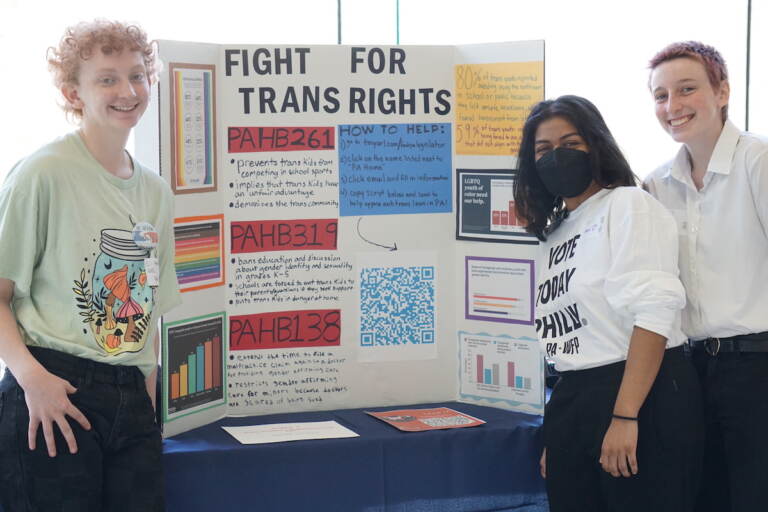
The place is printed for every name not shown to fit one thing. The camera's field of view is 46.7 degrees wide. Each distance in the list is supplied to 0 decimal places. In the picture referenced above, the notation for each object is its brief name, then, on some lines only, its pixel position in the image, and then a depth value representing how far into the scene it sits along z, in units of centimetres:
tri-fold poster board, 320
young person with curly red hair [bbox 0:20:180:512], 212
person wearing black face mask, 229
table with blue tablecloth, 294
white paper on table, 303
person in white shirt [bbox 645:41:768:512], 252
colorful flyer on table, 315
